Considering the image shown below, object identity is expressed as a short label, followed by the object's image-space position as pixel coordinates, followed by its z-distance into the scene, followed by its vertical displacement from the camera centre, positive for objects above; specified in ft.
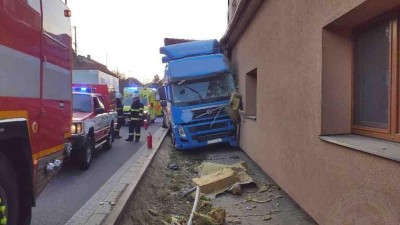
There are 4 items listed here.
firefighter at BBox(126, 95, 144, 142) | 57.93 -1.32
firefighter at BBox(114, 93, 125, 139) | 66.21 -0.05
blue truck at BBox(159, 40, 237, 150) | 44.24 +0.88
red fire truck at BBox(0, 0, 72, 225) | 11.81 +0.24
